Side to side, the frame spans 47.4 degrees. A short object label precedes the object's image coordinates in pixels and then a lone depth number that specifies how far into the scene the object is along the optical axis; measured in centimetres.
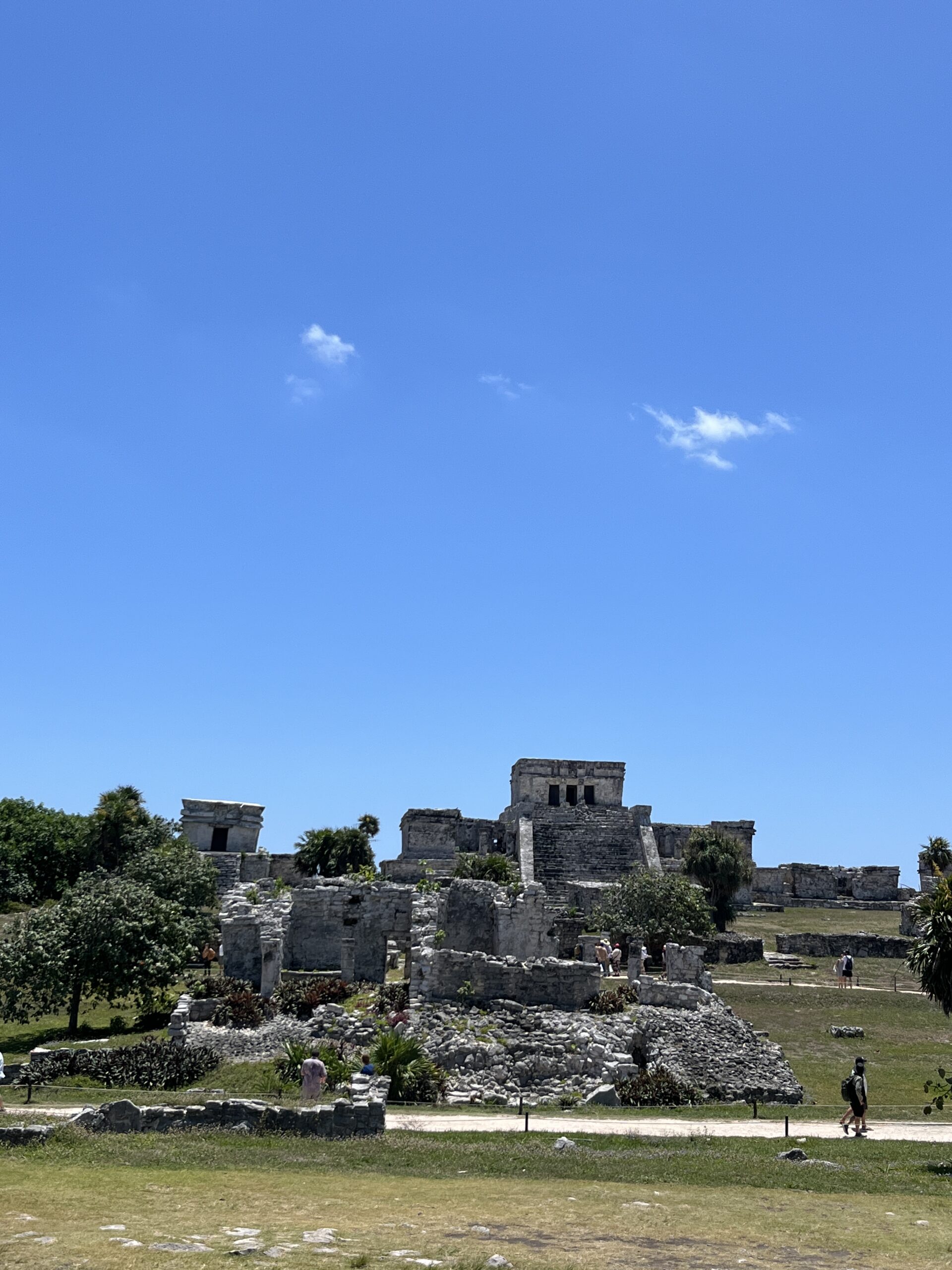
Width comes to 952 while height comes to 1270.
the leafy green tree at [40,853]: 5216
